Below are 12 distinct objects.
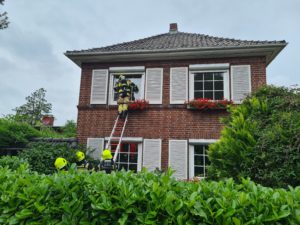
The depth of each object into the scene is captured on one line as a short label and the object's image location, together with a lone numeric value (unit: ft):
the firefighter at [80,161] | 22.54
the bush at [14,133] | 27.66
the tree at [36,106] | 92.43
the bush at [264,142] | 10.28
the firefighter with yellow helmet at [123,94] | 28.27
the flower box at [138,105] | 28.43
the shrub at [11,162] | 16.33
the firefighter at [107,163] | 22.11
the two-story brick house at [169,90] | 27.14
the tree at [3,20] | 38.81
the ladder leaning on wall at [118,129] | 28.53
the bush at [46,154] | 23.61
